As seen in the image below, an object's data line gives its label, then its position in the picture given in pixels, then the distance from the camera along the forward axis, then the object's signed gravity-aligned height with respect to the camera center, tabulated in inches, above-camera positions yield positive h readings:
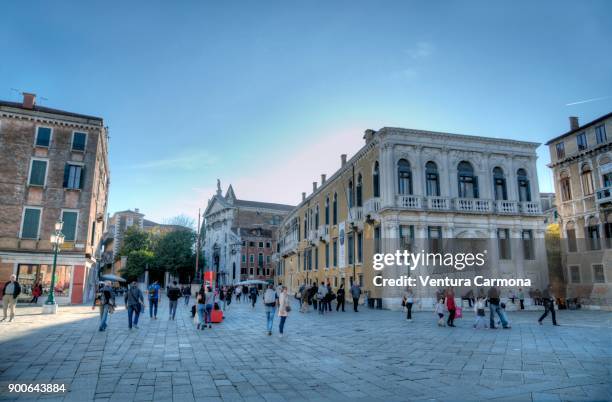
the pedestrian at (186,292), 1039.0 -50.2
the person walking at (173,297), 648.5 -38.9
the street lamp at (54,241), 717.6 +56.4
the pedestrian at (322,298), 800.0 -48.3
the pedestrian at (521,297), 967.3 -55.3
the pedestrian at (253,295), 997.8 -54.6
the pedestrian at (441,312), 567.0 -52.7
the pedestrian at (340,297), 876.0 -50.5
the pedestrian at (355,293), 833.5 -39.7
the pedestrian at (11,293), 534.6 -28.4
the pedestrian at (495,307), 535.8 -43.6
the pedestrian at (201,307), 518.0 -44.4
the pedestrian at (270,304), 461.7 -35.1
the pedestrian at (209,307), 541.0 -45.4
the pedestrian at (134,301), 498.9 -35.9
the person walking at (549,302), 575.2 -39.6
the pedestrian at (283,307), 450.6 -37.8
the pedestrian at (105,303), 465.1 -35.3
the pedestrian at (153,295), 649.0 -36.0
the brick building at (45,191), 938.7 +193.2
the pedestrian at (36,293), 912.9 -47.6
